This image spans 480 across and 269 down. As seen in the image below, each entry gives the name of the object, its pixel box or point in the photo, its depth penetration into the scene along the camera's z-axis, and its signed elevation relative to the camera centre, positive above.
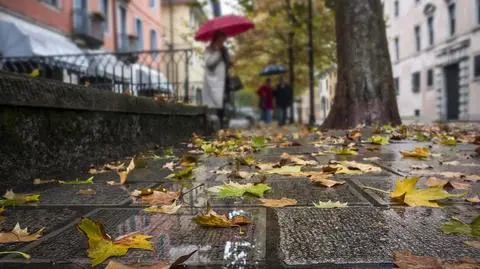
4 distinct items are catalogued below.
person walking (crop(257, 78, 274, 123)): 19.28 +0.72
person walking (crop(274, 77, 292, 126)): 19.42 +0.73
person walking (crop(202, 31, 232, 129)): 9.21 +0.86
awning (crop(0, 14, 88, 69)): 13.84 +2.39
